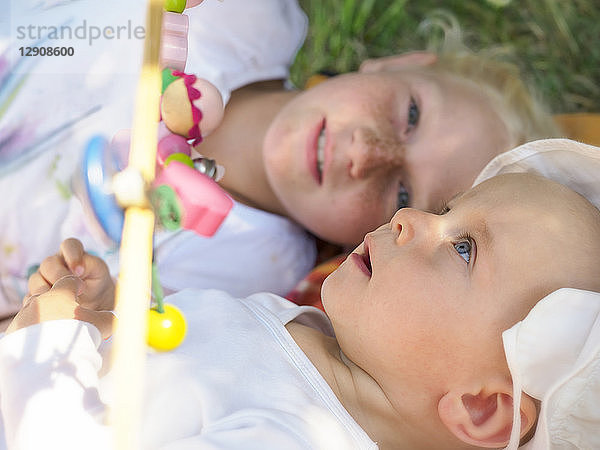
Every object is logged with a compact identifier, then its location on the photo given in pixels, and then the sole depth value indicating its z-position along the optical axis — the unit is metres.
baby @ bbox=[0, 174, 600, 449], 0.57
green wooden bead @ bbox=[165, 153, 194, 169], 0.49
